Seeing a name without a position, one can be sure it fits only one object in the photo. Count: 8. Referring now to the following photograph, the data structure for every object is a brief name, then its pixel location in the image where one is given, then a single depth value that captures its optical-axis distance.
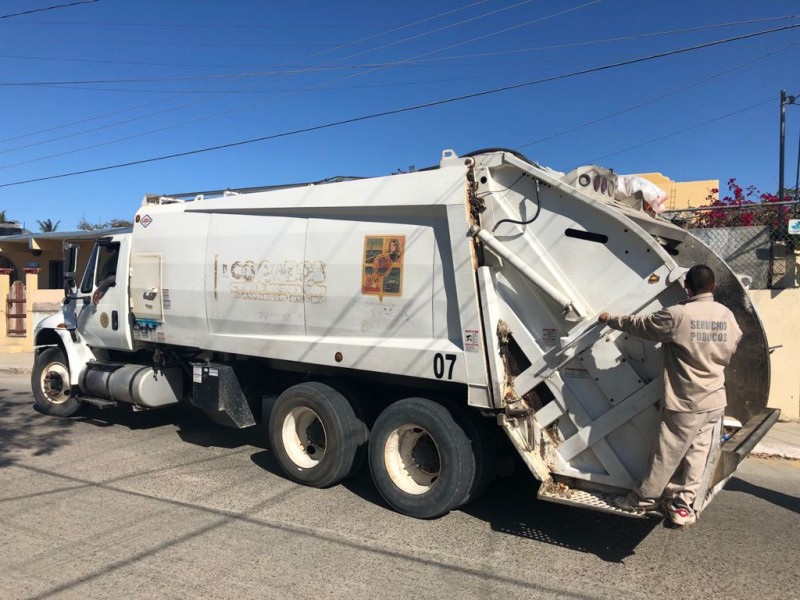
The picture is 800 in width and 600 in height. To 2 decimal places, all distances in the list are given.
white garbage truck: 4.35
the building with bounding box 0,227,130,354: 16.39
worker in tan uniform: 3.90
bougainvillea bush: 8.64
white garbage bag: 4.86
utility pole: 19.80
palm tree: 44.78
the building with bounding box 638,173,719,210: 20.48
